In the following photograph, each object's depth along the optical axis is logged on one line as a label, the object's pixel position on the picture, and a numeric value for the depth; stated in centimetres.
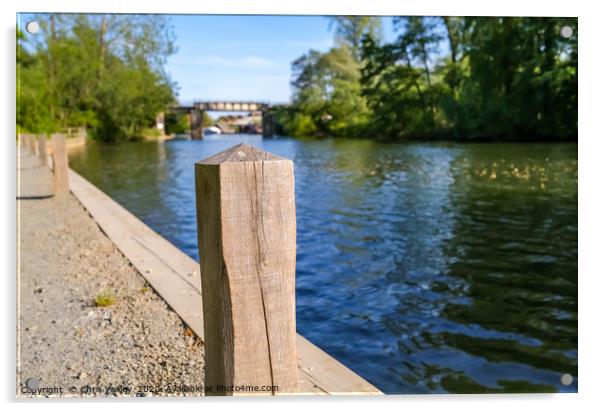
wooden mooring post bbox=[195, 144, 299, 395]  174
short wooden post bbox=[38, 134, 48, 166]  1241
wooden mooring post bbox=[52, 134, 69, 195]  902
